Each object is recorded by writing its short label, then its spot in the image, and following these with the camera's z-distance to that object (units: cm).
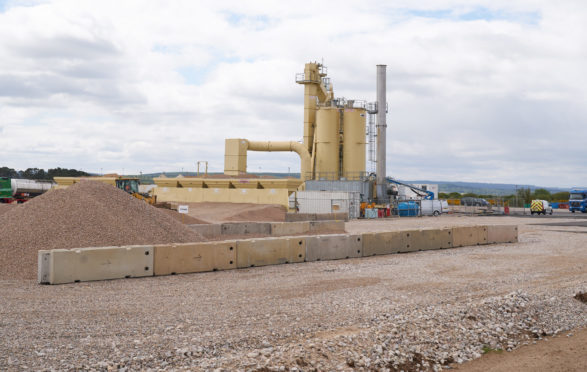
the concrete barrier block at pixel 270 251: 1523
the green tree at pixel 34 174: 10519
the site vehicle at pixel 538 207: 5559
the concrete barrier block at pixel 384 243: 1842
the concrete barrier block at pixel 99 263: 1212
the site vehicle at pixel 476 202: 6118
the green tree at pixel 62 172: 10350
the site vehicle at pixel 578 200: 6216
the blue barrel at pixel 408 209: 4892
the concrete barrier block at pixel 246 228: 2395
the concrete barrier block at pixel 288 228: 2484
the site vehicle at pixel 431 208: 5102
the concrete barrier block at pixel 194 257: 1371
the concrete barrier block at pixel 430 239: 2008
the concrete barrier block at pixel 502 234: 2309
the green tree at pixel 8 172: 10936
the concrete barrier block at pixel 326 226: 2687
